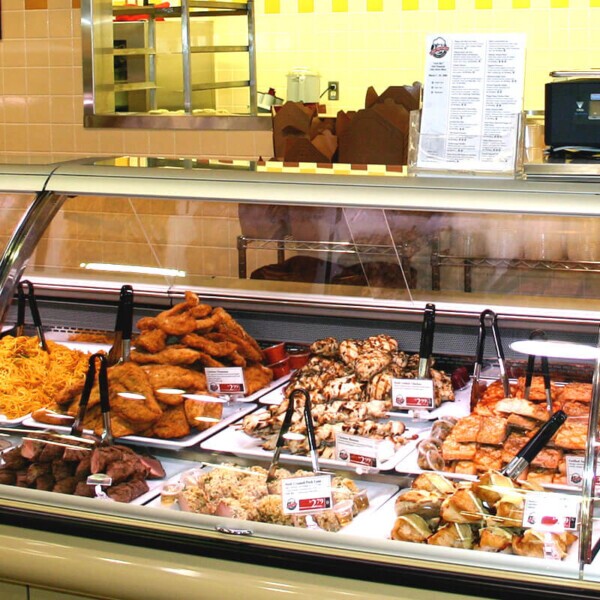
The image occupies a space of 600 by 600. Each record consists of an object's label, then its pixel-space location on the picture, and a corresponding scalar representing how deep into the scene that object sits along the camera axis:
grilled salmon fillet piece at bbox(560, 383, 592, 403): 2.32
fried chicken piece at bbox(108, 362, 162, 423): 2.48
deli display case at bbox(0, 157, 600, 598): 2.04
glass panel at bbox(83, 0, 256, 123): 6.05
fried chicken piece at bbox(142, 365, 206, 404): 2.56
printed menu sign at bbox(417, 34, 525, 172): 2.26
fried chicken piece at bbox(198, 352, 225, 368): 2.71
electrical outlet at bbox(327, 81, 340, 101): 7.09
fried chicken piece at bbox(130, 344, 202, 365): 2.67
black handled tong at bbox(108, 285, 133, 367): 2.81
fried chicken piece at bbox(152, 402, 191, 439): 2.46
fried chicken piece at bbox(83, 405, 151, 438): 2.45
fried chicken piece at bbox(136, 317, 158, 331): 2.80
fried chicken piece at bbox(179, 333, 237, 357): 2.73
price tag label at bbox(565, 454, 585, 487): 2.09
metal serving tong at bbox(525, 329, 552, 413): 2.38
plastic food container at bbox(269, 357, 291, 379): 2.82
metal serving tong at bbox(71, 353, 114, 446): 2.44
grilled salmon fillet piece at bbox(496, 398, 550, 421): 2.36
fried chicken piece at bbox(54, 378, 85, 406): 2.56
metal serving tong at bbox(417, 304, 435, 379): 2.64
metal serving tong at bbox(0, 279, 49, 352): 2.90
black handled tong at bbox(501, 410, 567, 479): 2.18
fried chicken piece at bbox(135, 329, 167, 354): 2.72
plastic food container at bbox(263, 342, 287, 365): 2.84
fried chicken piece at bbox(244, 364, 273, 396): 2.72
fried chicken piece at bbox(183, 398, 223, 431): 2.51
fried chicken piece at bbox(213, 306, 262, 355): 2.83
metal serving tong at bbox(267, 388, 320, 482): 2.28
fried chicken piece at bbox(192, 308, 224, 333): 2.80
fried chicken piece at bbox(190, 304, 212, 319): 2.84
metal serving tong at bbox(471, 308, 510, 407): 2.57
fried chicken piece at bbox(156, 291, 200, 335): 2.78
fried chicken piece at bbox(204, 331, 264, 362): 2.79
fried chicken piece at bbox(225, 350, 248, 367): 2.75
